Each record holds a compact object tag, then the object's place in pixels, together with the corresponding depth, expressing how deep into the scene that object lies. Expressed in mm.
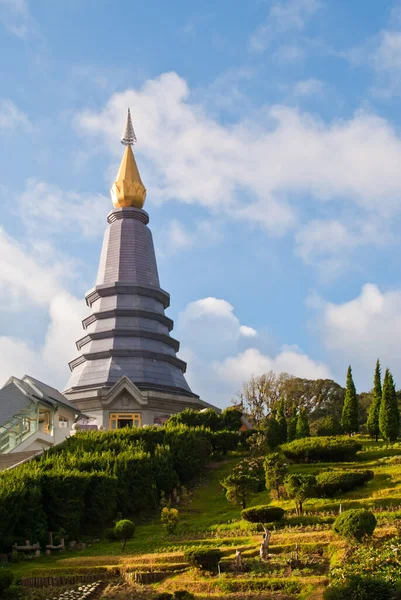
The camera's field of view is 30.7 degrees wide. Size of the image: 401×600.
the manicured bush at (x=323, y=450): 35750
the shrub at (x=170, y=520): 26141
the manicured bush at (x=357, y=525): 20562
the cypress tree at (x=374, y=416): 44469
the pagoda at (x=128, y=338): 48625
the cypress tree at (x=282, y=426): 44750
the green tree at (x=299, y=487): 25953
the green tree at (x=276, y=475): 28859
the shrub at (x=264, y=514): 24906
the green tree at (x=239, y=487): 28906
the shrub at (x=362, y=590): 16547
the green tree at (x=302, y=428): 45419
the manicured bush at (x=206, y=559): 20734
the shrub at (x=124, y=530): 25219
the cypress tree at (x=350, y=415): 46844
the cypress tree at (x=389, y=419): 42719
